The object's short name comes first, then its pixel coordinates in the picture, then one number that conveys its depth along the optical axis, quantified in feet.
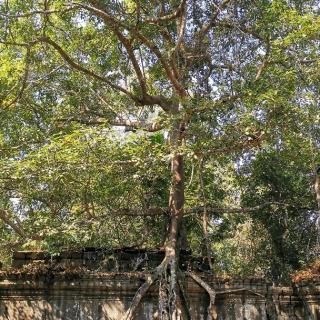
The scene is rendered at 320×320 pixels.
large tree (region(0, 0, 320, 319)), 24.27
